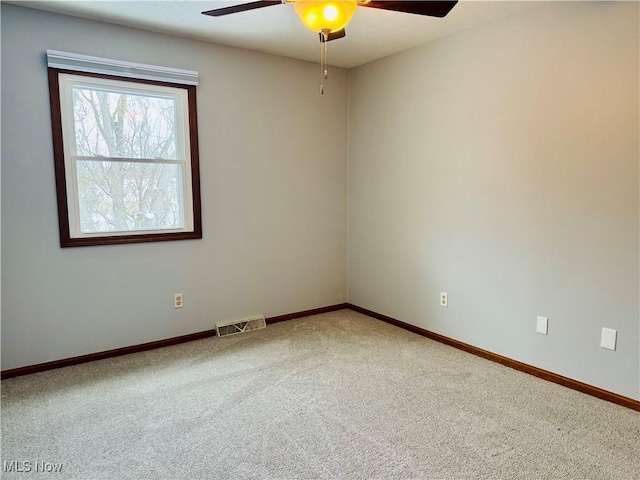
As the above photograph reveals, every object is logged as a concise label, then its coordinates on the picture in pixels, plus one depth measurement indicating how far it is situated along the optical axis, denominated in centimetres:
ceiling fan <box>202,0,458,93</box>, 168
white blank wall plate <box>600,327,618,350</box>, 241
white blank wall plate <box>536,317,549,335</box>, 272
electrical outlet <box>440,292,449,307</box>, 337
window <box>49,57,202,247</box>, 285
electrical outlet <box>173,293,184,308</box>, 336
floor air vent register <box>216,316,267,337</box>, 356
